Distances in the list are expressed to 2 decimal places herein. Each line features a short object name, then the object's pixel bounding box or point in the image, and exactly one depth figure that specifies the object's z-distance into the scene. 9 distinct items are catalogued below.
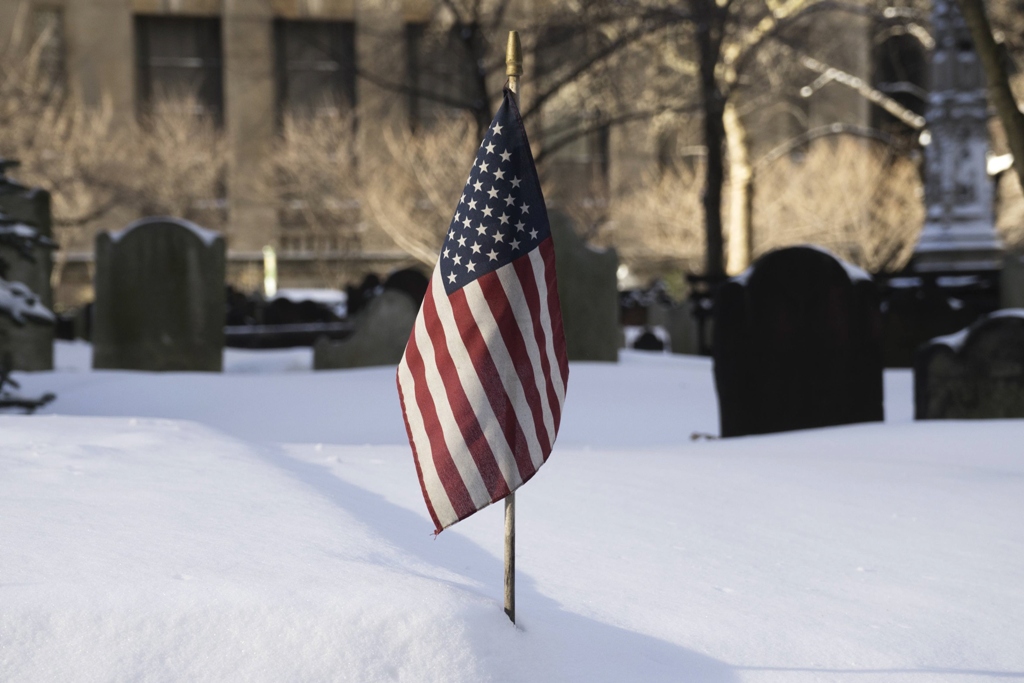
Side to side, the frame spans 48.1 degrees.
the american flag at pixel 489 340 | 2.83
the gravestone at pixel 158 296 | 11.01
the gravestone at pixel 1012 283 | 12.71
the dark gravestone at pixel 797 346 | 7.18
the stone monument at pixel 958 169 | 12.89
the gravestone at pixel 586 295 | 12.05
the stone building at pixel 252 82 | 37.69
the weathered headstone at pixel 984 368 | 6.93
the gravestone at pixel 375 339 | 12.01
